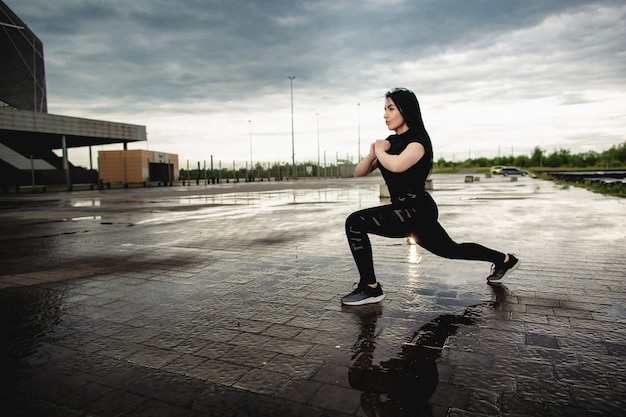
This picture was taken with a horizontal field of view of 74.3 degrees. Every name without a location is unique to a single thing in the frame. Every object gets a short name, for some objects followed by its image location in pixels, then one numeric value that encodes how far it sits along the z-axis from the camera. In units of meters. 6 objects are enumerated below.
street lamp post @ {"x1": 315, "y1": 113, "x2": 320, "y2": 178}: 67.91
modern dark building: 32.00
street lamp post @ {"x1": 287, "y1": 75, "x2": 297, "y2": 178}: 57.88
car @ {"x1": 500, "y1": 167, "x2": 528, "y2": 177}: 57.54
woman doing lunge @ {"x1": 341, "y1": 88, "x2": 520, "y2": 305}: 3.16
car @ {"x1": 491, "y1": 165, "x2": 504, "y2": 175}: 60.46
